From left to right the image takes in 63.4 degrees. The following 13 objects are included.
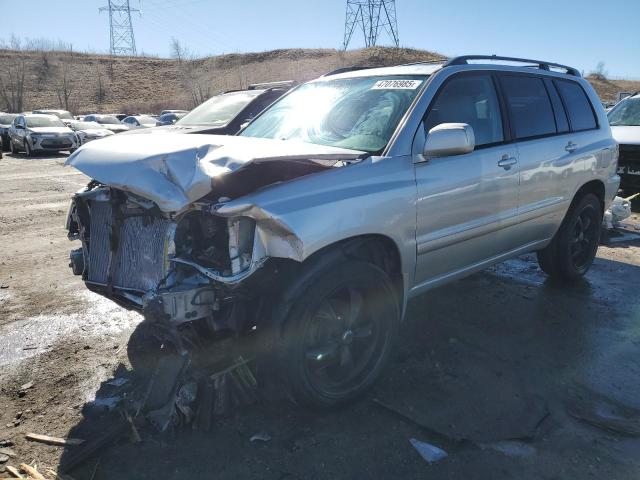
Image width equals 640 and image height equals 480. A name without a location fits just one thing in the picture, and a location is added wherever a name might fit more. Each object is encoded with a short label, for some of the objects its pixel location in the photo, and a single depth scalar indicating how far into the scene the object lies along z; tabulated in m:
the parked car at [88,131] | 20.48
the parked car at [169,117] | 21.50
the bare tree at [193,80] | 51.47
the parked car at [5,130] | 22.03
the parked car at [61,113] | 26.30
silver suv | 2.67
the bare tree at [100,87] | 51.97
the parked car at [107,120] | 25.60
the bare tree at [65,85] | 49.38
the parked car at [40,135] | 18.67
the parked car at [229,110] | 8.82
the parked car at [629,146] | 8.79
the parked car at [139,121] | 26.22
